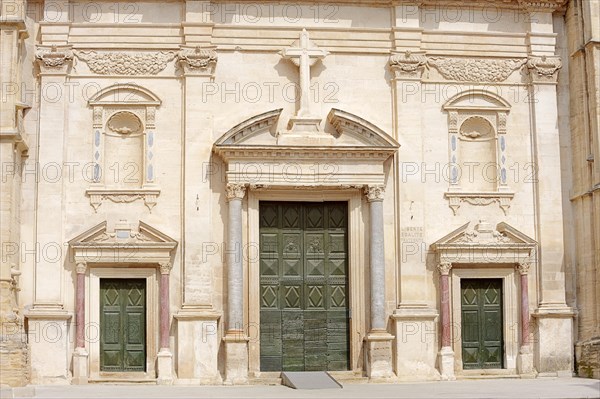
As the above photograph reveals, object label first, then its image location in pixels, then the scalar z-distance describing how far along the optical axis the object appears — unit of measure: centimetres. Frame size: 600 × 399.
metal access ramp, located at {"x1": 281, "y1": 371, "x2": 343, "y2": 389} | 1958
